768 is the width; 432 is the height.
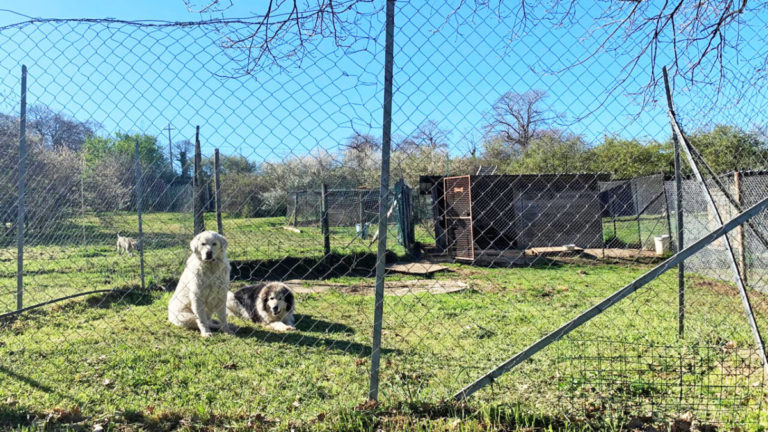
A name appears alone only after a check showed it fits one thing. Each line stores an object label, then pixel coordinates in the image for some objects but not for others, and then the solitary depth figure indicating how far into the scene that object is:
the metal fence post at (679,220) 4.38
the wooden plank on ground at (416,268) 9.78
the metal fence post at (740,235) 6.43
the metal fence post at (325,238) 9.32
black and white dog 5.49
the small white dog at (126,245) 9.93
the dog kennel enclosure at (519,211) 11.86
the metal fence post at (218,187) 5.60
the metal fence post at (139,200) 6.67
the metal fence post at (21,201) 4.41
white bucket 11.20
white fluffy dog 4.94
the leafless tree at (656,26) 3.11
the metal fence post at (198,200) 6.54
